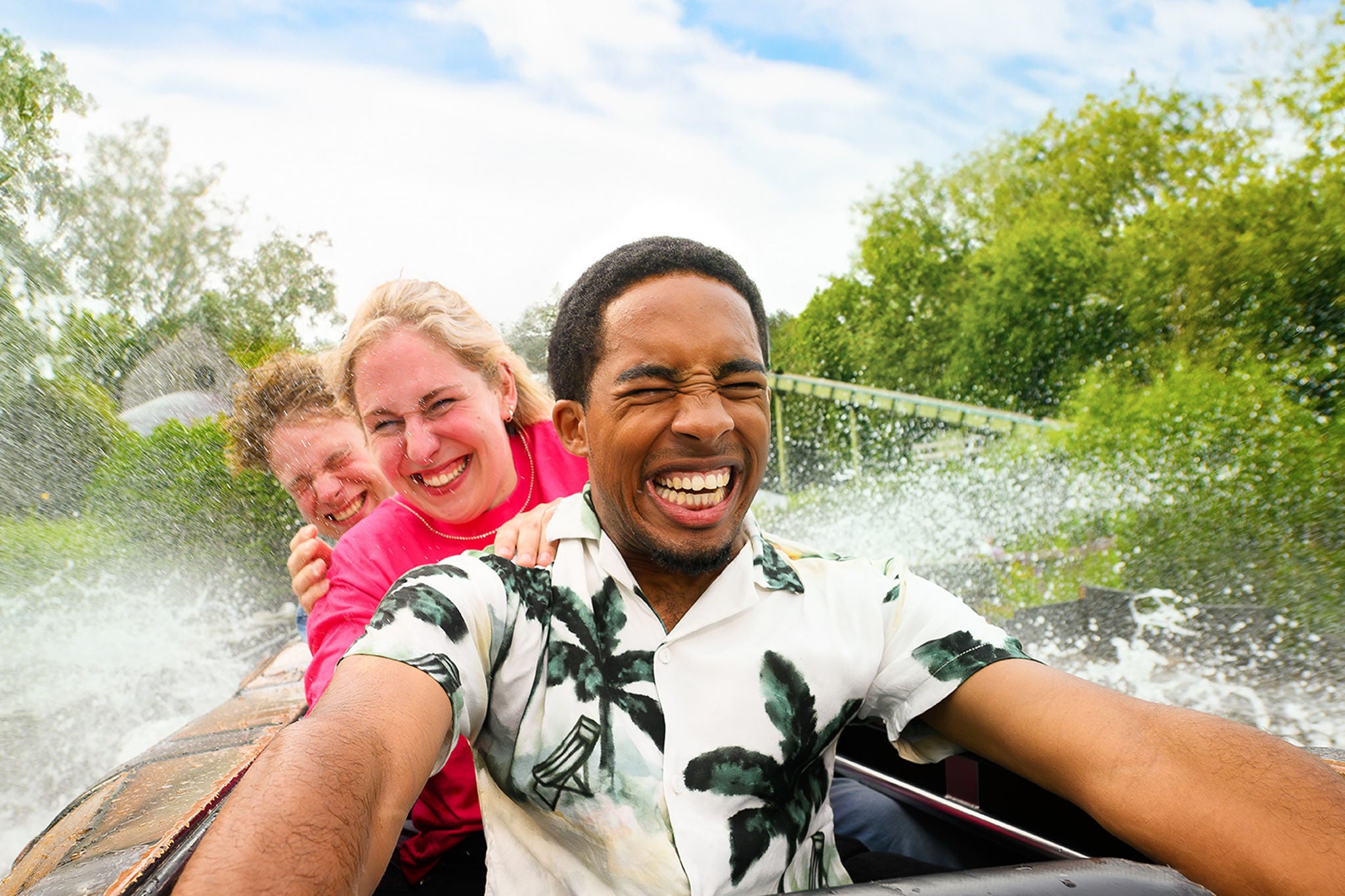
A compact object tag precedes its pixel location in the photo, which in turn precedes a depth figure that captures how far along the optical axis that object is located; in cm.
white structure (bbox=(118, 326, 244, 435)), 916
